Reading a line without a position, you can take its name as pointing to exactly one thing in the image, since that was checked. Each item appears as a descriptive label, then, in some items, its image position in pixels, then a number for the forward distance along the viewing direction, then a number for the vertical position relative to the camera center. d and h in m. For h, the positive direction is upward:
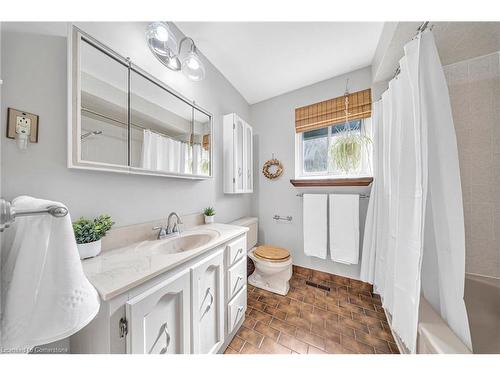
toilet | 1.50 -0.77
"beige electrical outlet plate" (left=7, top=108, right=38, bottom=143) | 0.57 +0.26
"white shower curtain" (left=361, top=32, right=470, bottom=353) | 0.70 -0.06
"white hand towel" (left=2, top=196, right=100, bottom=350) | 0.40 -0.25
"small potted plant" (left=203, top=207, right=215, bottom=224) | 1.42 -0.24
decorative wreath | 1.96 +0.26
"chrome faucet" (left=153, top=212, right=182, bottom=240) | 1.02 -0.28
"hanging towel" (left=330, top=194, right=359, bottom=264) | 1.52 -0.40
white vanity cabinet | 0.52 -0.52
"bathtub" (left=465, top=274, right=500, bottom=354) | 0.87 -0.75
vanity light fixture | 0.98 +0.96
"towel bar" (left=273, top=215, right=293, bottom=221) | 1.92 -0.36
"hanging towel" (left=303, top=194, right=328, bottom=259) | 1.66 -0.39
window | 1.57 +0.42
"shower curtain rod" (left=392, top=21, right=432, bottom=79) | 0.75 +0.79
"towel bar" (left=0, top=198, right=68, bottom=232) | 0.37 -0.06
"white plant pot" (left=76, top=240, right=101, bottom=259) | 0.67 -0.26
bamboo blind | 1.54 +0.82
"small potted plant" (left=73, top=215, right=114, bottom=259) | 0.67 -0.20
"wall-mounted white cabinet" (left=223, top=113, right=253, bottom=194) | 1.64 +0.38
